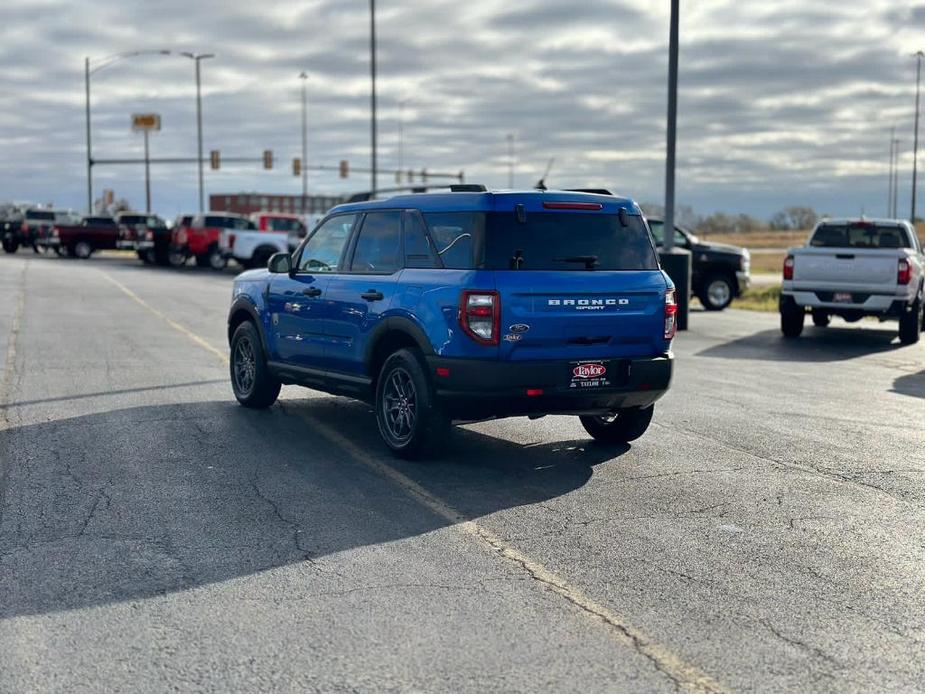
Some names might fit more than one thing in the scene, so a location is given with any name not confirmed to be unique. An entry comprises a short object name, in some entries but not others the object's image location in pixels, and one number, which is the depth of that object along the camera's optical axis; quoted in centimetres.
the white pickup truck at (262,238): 4391
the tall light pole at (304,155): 7052
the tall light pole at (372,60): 4225
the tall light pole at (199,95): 6325
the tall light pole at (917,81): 5790
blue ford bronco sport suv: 821
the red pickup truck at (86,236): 5491
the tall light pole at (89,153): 6658
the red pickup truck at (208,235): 4584
